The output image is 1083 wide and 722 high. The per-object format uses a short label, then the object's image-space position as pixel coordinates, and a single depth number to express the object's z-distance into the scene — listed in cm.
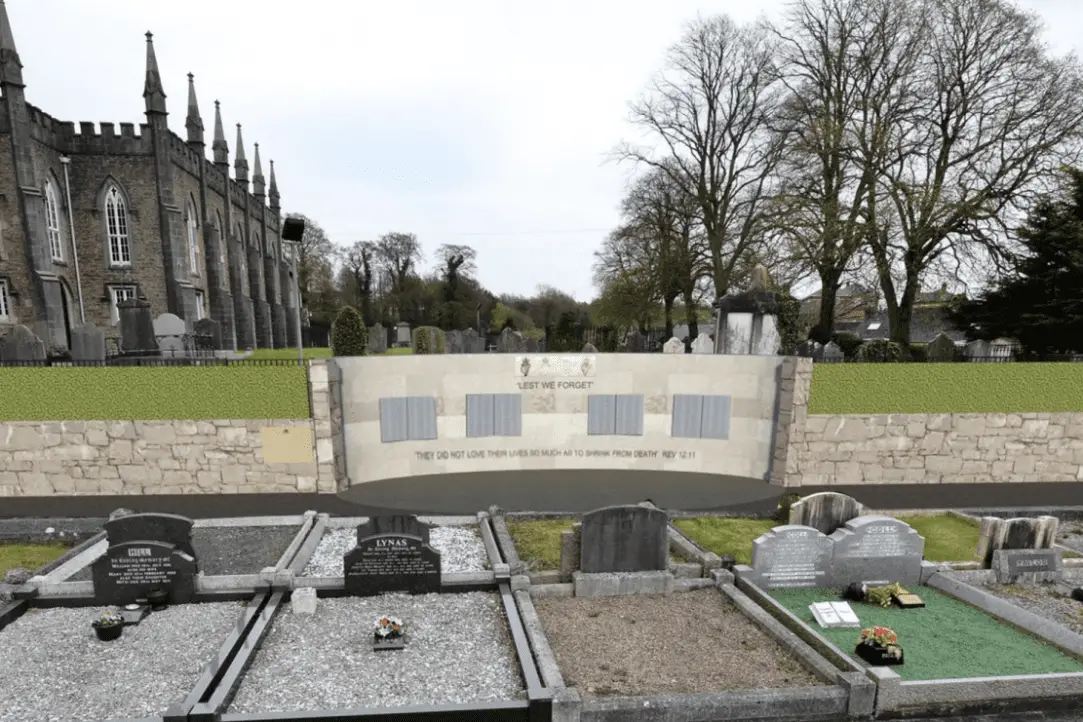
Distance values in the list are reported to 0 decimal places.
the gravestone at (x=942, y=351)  1445
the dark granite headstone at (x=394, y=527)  796
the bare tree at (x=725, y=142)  2414
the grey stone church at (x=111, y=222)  2222
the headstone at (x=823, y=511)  862
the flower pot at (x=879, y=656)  612
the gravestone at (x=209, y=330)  2253
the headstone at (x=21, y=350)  1270
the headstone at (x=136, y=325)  1605
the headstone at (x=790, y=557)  806
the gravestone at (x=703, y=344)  1644
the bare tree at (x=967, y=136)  1823
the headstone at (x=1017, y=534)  850
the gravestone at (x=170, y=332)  2015
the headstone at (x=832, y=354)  1416
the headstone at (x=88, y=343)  1483
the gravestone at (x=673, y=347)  1563
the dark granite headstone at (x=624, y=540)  783
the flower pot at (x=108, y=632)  648
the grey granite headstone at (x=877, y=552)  820
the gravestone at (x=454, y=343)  1587
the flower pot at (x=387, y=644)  628
